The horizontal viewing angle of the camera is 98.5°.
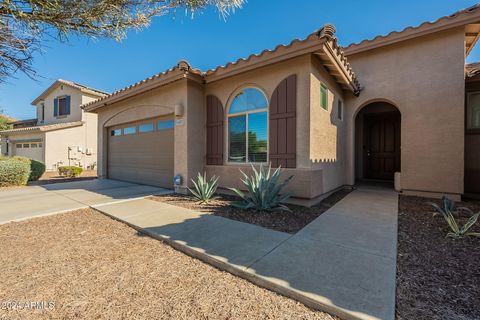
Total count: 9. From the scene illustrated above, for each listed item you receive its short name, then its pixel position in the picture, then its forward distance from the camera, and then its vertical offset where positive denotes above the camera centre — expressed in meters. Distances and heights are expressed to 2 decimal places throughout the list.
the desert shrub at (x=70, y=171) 12.27 -0.80
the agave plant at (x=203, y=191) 5.60 -0.92
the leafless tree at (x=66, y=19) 3.16 +2.30
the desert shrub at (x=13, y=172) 8.48 -0.59
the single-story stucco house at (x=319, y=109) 5.25 +1.53
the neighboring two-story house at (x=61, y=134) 16.31 +1.99
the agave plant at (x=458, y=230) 3.32 -1.17
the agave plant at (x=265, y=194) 4.57 -0.79
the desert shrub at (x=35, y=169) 9.86 -0.56
